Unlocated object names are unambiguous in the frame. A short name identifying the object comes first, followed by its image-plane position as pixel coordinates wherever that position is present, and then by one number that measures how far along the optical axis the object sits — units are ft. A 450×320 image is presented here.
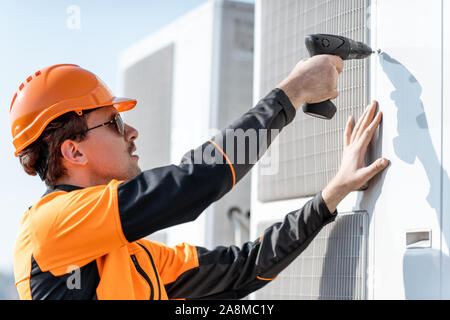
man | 5.49
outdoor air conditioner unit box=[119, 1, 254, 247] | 11.59
